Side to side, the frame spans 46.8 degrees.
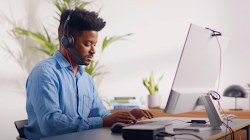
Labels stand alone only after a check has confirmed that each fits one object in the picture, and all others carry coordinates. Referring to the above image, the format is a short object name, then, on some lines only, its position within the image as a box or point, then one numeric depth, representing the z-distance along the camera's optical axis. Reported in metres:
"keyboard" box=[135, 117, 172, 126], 1.48
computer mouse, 1.35
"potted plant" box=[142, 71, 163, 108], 3.16
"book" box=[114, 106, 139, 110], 3.12
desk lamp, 2.82
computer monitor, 1.33
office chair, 1.62
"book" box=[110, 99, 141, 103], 3.14
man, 1.49
